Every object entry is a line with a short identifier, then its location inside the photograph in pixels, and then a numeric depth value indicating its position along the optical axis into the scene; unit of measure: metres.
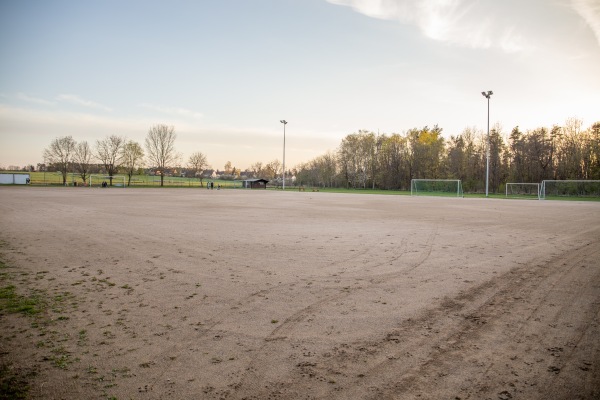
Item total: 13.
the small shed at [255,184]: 98.11
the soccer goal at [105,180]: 85.22
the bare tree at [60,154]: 83.19
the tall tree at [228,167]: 191.12
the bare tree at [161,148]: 88.06
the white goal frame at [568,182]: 43.64
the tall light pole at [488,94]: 44.50
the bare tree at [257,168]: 167.12
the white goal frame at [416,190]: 52.13
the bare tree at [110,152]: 86.31
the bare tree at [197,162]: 105.00
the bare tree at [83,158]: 85.38
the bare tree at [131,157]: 86.75
